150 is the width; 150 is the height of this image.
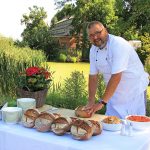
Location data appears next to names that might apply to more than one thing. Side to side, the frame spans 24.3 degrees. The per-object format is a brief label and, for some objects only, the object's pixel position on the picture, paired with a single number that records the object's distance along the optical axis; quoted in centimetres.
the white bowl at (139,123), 227
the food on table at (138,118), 234
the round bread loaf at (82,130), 206
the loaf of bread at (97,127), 216
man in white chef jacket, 268
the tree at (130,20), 1115
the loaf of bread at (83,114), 255
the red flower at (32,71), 291
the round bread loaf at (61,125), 215
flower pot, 285
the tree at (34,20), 3355
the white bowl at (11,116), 242
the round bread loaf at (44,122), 223
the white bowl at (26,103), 259
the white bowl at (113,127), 226
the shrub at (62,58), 2683
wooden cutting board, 255
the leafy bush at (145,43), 1324
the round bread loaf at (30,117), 231
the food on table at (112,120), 229
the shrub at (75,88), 458
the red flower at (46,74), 298
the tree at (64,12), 2992
